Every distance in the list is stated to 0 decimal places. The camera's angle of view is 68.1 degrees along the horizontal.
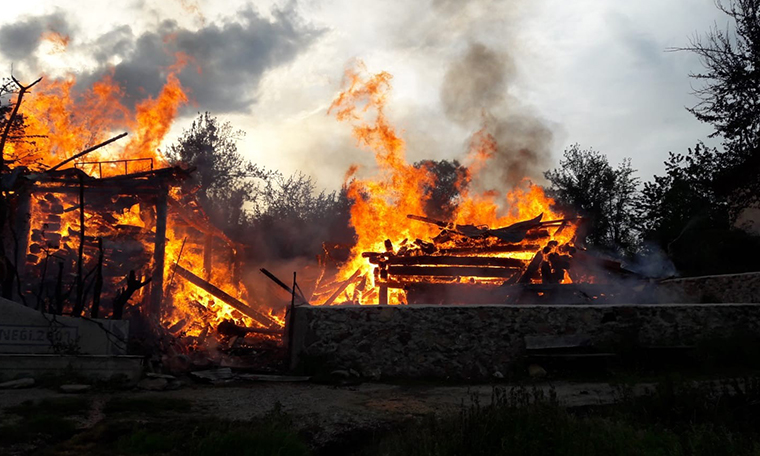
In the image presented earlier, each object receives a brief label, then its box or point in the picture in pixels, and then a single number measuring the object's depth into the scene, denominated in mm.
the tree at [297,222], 30109
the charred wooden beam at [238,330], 15344
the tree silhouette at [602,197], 34281
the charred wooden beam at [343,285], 18047
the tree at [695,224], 19875
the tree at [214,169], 35312
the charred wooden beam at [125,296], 11016
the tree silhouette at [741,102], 18188
